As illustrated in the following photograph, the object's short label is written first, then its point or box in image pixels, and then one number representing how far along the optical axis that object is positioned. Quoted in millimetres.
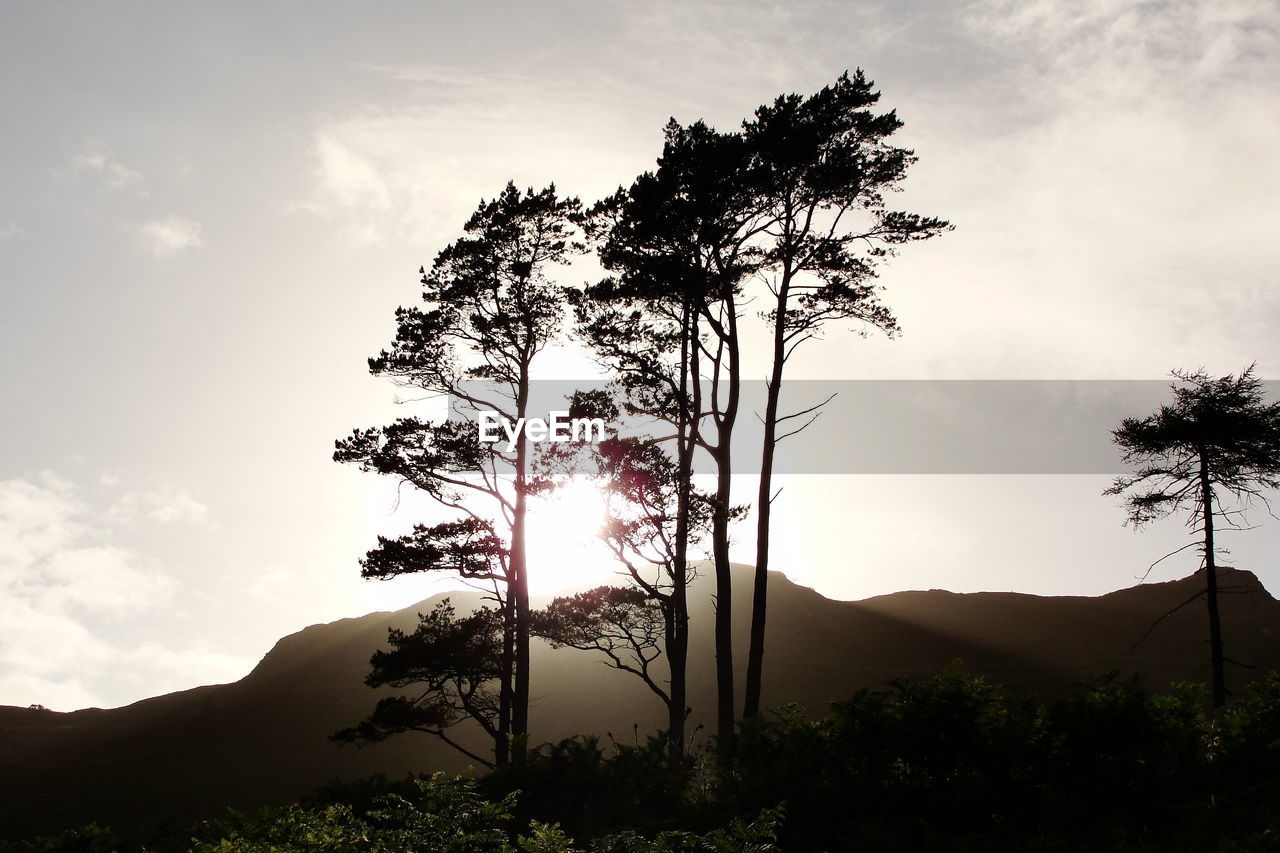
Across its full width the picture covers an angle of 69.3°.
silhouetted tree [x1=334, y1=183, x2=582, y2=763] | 21484
